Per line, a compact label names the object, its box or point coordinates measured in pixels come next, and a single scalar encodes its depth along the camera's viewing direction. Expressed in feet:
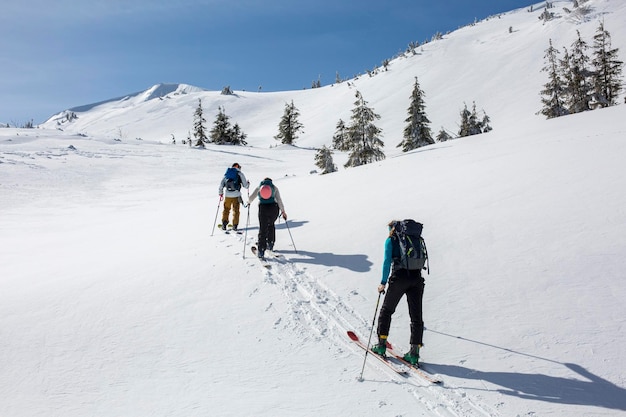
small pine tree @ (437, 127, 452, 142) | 148.60
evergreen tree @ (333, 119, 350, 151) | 199.87
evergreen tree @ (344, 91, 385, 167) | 109.29
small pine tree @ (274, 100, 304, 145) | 234.58
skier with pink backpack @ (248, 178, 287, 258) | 31.17
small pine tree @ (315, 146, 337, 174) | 104.94
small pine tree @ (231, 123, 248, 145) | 214.48
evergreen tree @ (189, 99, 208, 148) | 184.14
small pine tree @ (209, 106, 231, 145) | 209.77
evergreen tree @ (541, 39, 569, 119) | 119.27
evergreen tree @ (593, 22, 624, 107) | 114.66
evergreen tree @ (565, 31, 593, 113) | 114.93
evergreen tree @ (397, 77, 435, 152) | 133.59
